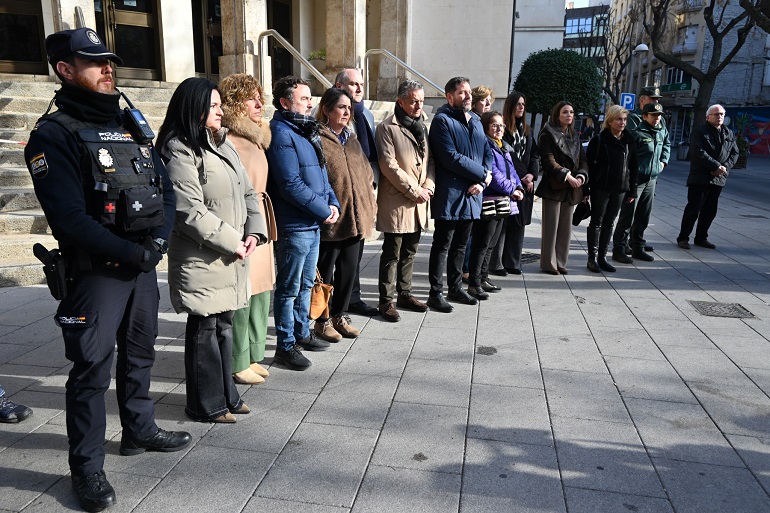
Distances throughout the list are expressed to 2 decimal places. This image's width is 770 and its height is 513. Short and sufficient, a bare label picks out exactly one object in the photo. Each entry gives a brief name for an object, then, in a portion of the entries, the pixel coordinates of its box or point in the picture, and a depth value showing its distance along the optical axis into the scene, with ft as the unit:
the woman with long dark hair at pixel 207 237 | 10.28
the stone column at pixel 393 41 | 56.29
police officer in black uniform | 8.14
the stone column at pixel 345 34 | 48.26
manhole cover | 19.15
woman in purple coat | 20.36
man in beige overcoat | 17.62
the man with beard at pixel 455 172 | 18.29
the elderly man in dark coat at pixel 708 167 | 28.09
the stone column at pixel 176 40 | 40.65
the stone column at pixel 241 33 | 39.27
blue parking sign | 52.49
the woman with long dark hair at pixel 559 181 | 23.08
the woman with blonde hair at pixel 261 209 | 12.26
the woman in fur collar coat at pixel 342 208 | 15.42
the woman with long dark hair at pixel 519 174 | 22.15
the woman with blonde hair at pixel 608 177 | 23.68
